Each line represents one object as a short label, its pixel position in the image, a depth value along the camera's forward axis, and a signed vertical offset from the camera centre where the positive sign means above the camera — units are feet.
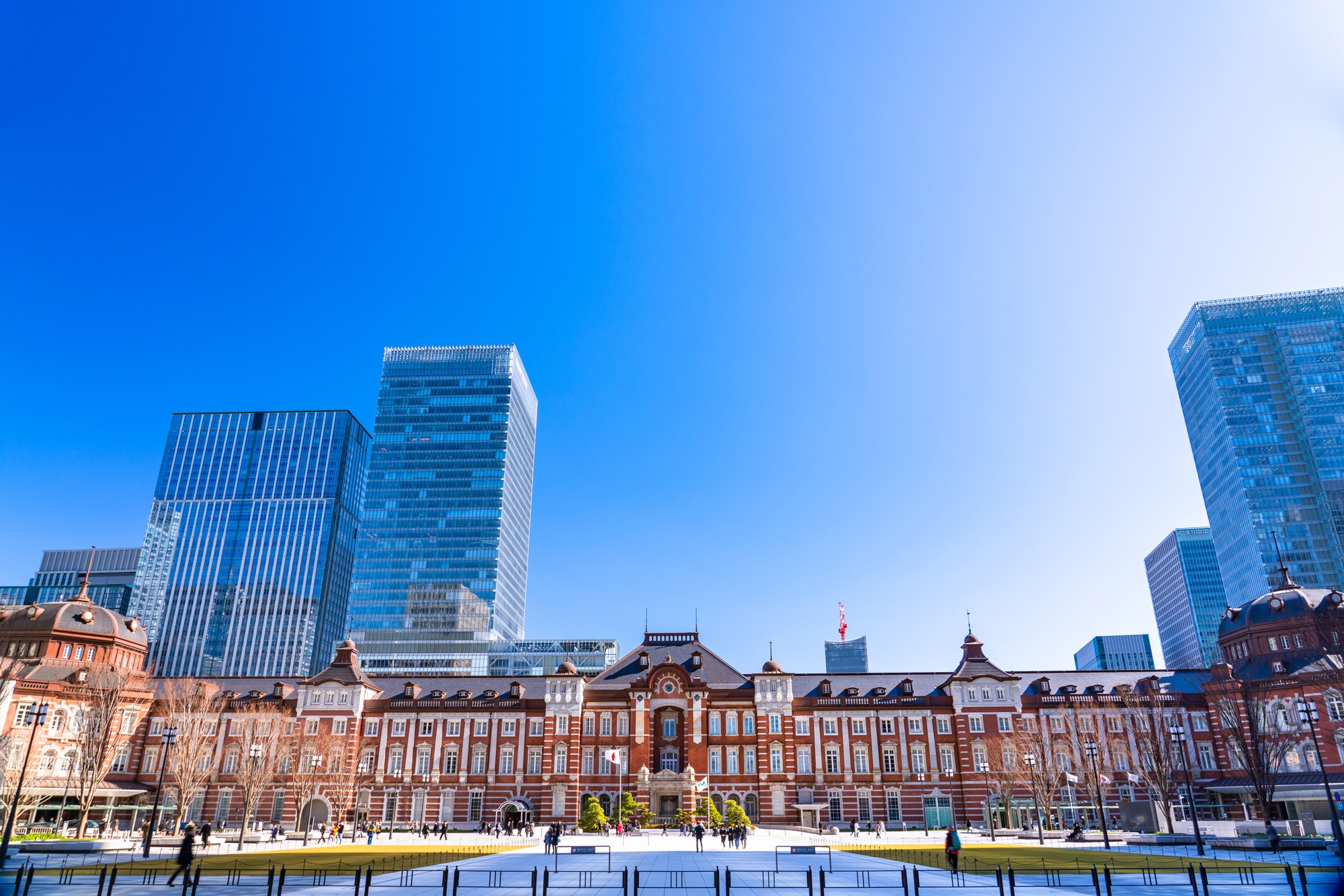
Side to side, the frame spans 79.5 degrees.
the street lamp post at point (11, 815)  105.40 -8.38
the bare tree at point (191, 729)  206.59 +5.58
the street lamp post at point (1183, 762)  133.90 -3.98
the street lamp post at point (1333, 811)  105.29 -8.47
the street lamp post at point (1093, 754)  163.84 -2.20
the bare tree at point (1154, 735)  189.78 +2.38
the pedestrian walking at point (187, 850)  85.15 -10.19
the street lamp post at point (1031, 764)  211.00 -4.73
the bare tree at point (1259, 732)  171.00 +2.96
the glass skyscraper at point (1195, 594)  608.60 +110.36
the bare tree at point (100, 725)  198.08 +6.23
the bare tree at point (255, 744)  206.39 +1.43
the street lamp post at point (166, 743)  131.12 +1.14
